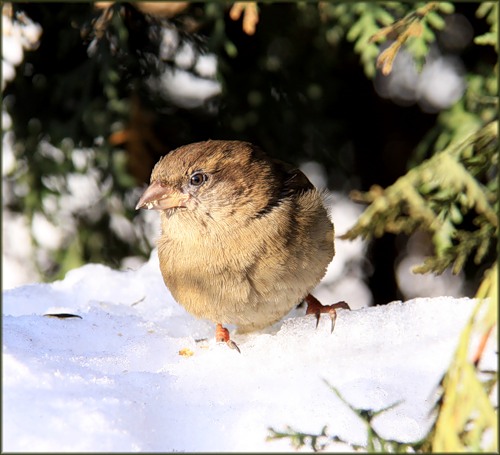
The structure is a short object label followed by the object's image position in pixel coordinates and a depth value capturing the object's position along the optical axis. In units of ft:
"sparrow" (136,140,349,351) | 15.97
